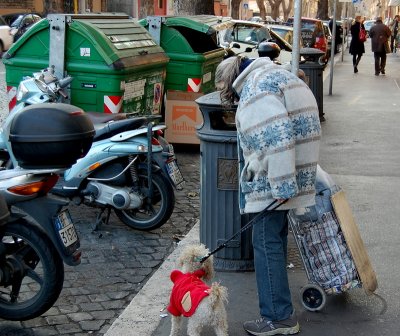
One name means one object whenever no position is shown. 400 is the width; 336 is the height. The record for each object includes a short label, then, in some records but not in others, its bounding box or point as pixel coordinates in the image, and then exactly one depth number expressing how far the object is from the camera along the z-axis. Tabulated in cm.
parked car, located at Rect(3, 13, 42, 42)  2859
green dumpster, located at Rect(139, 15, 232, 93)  972
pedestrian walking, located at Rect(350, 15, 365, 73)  2364
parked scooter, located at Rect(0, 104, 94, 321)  426
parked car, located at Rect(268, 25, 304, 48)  2392
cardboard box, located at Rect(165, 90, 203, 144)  984
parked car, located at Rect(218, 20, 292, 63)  1970
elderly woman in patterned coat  389
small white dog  381
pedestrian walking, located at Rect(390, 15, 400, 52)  3634
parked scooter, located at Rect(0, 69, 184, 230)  617
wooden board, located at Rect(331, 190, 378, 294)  452
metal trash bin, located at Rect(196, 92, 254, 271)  507
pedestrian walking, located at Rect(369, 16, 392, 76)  2275
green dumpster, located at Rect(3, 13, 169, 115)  793
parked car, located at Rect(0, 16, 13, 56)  2768
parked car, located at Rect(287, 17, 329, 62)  2849
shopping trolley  454
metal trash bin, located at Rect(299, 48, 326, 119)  1247
